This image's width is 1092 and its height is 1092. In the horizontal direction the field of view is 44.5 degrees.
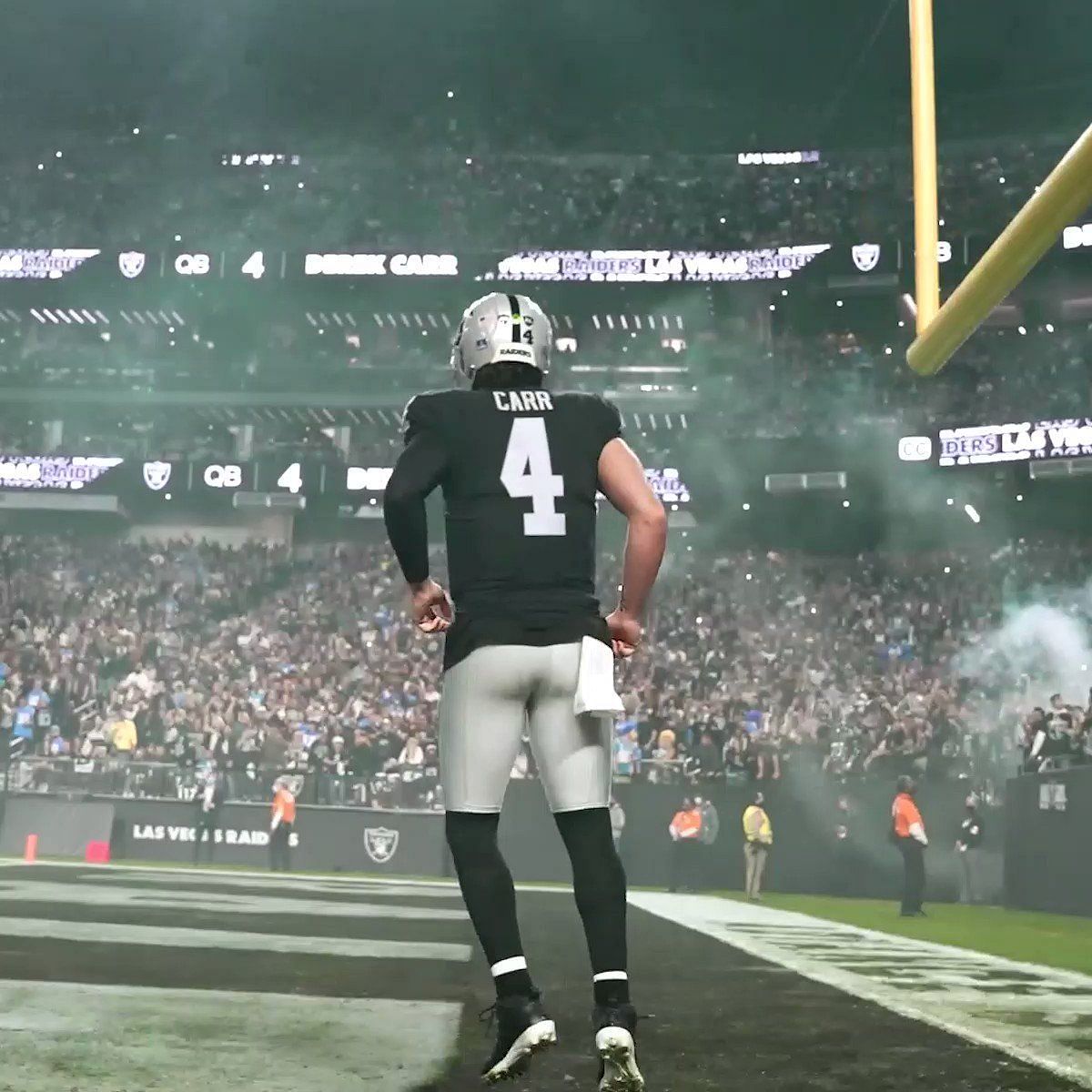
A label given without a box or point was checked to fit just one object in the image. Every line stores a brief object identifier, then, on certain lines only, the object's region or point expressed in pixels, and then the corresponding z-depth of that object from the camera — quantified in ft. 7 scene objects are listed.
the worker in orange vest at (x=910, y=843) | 50.01
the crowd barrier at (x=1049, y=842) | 49.14
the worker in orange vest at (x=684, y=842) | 61.26
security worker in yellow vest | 57.41
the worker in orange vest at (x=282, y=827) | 65.46
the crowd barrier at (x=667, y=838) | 62.23
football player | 11.56
